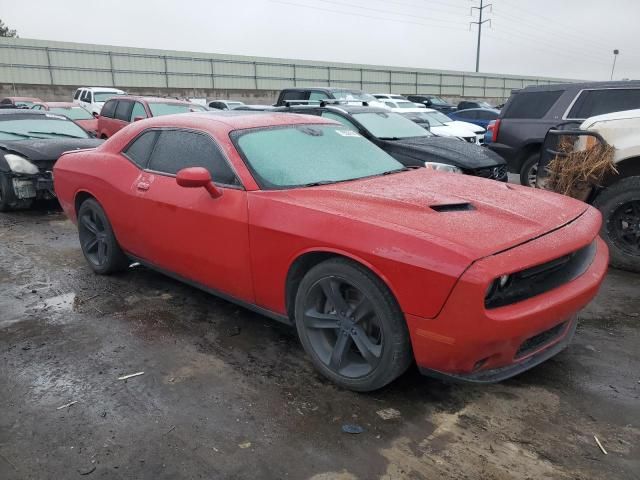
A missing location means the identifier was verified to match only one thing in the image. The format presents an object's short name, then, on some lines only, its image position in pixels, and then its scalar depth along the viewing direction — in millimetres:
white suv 18938
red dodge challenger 2471
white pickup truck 4773
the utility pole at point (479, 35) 50750
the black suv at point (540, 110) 7158
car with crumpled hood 7199
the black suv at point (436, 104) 25684
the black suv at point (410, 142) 6934
